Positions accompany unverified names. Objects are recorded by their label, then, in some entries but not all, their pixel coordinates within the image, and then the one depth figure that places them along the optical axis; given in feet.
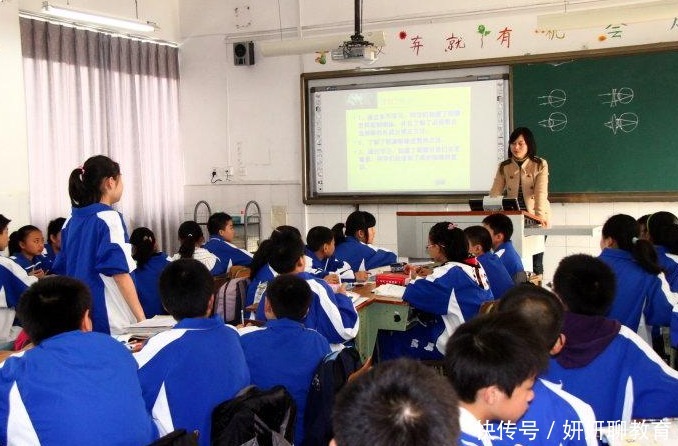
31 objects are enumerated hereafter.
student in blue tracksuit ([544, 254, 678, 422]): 6.59
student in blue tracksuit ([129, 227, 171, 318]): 13.25
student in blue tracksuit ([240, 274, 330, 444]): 7.80
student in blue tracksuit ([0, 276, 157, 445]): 5.43
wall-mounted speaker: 22.44
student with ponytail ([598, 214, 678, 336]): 10.27
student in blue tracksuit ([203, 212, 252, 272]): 17.08
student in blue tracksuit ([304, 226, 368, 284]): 13.76
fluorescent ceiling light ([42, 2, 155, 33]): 16.59
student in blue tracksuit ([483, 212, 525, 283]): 13.51
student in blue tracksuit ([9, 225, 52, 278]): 15.40
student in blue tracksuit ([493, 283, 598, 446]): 5.41
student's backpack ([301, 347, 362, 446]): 7.45
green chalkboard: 17.85
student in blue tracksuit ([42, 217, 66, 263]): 16.74
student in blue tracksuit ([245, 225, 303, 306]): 11.51
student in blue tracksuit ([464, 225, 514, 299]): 12.75
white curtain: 19.02
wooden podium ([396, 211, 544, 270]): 14.02
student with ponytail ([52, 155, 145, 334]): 9.32
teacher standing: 16.72
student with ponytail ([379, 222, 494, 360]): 11.68
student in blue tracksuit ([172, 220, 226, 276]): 16.29
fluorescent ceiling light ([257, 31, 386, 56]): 17.25
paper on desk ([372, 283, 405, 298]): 12.85
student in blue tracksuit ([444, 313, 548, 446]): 4.76
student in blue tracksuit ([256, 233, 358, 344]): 10.23
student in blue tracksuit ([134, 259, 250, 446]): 6.59
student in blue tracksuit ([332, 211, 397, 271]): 15.76
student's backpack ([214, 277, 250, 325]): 12.39
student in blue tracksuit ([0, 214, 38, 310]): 13.00
